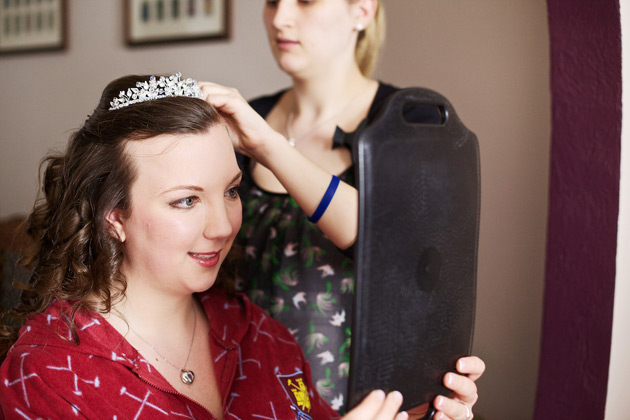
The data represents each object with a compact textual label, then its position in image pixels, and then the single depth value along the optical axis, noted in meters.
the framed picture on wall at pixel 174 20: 2.73
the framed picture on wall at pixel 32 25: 3.29
